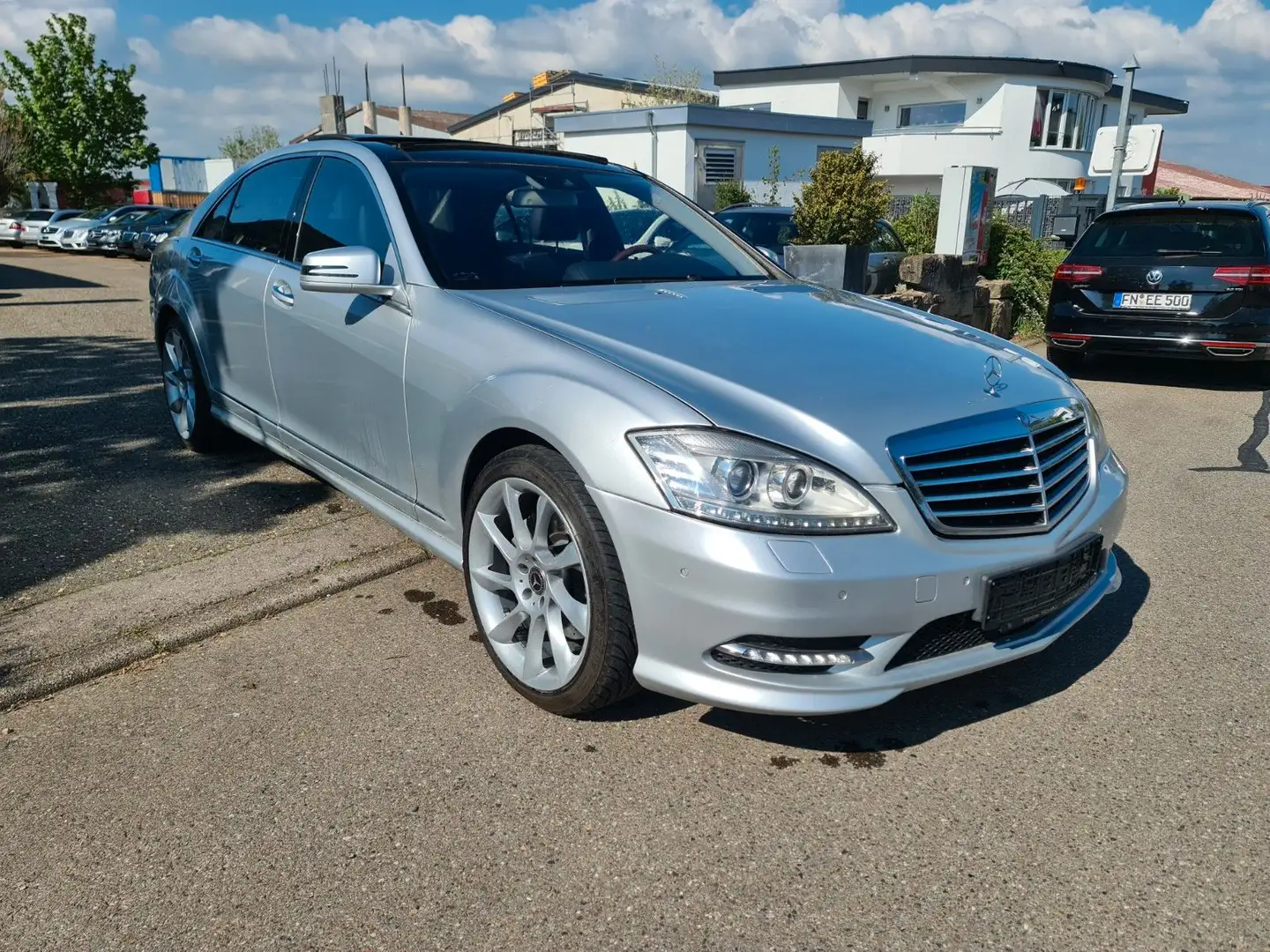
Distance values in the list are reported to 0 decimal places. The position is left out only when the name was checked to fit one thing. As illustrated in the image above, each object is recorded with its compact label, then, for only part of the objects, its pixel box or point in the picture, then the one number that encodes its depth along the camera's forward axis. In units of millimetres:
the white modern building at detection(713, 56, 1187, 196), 36156
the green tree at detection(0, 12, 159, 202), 40250
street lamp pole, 13477
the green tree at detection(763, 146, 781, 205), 26133
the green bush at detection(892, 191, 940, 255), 12492
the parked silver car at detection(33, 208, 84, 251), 28469
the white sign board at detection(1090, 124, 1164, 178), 14086
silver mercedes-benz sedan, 2457
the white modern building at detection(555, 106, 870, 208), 25875
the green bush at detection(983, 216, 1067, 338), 11930
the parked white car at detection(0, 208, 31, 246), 30766
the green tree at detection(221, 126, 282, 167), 73875
